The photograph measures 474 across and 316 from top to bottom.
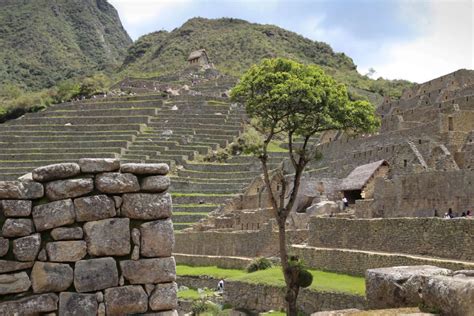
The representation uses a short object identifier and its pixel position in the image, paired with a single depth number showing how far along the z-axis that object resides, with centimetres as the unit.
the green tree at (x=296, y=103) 1847
